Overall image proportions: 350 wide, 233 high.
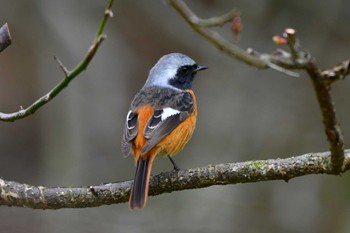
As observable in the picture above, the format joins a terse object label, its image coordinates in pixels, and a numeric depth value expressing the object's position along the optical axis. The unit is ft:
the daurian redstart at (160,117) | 29.34
